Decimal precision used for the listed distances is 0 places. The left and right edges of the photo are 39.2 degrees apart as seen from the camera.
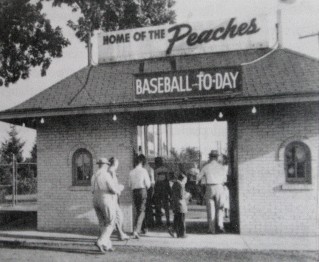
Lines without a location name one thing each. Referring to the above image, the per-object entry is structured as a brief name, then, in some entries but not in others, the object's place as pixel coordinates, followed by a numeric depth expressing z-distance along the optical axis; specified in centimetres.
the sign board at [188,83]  1016
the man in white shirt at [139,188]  1027
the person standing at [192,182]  1736
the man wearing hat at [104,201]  883
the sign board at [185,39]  1228
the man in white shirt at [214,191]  1057
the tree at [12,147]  4573
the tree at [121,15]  1802
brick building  1023
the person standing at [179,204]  1009
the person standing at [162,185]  1148
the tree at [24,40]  1634
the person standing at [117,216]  954
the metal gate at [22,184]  2867
